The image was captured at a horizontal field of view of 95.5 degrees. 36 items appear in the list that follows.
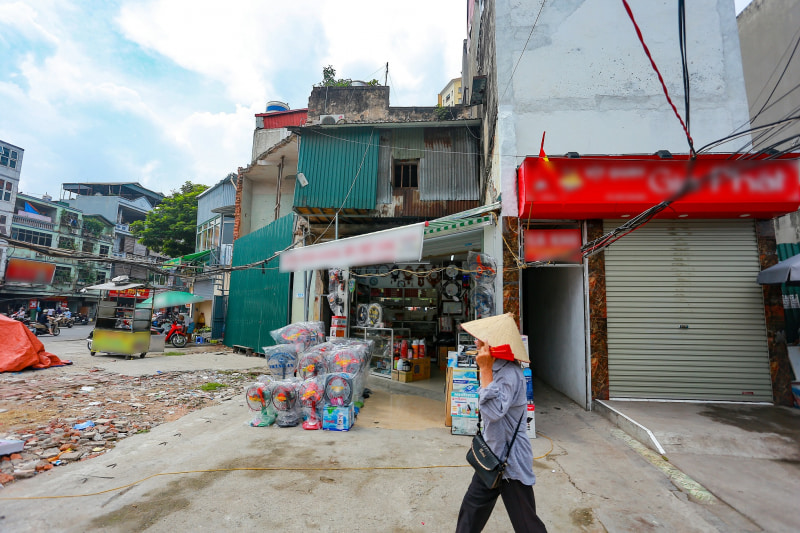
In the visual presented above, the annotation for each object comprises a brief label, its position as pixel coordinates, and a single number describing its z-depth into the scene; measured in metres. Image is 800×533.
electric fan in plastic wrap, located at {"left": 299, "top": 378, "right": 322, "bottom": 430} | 5.60
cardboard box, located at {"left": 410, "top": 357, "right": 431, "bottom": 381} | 9.45
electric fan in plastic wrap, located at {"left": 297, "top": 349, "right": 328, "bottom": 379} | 6.63
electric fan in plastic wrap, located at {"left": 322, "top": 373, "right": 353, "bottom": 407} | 5.58
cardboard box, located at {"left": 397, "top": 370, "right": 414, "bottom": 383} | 9.23
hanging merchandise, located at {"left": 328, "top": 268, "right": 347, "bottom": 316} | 9.42
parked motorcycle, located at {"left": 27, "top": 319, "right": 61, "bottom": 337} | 16.77
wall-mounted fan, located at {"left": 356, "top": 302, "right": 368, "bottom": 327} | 10.48
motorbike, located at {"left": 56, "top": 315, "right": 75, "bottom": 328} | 22.60
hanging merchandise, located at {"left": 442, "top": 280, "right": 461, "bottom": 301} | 11.74
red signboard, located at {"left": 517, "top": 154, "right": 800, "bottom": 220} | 5.95
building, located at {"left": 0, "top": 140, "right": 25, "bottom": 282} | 26.70
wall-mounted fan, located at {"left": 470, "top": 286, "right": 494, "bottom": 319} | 6.52
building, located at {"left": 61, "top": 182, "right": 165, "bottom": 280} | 37.94
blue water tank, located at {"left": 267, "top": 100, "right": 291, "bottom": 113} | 20.69
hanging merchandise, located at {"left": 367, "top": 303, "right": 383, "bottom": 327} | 10.16
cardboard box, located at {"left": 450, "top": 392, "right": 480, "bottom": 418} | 5.41
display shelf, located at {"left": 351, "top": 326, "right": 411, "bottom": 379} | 9.88
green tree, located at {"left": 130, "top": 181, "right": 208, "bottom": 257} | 26.78
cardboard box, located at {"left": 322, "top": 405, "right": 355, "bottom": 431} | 5.43
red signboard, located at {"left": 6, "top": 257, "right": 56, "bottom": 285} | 28.52
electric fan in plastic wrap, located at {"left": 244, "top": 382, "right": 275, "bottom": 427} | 5.62
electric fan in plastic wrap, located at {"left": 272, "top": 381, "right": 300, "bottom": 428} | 5.57
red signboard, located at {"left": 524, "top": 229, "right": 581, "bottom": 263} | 6.79
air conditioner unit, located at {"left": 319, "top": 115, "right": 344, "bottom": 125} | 11.86
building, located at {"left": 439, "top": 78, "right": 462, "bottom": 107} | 43.34
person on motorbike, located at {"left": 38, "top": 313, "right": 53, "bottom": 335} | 18.17
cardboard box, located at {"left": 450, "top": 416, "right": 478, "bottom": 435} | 5.34
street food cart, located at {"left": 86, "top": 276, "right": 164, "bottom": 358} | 12.22
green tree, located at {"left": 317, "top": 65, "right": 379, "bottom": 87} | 15.09
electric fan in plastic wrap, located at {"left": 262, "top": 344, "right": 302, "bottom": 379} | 6.92
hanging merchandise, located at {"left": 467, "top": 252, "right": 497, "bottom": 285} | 6.60
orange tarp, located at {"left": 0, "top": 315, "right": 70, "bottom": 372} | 8.90
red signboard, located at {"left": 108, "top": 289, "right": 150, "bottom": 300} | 15.08
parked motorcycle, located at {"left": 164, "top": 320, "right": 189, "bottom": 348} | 16.12
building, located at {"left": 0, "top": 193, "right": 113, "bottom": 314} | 28.86
